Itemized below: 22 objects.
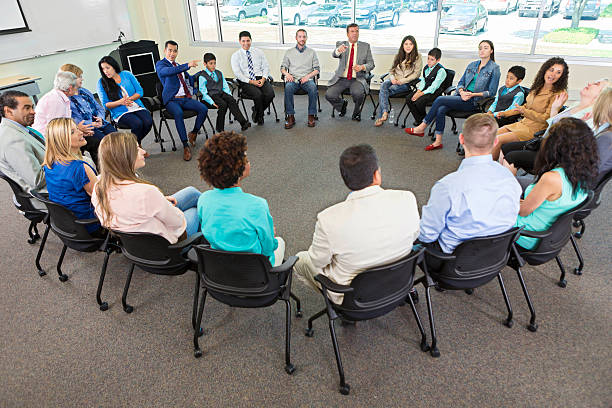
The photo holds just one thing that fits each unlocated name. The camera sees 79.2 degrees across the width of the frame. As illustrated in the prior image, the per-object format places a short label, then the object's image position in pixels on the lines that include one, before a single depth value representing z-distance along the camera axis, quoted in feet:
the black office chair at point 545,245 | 6.95
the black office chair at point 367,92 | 19.02
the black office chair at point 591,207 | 8.07
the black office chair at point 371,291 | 5.76
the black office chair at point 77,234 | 7.90
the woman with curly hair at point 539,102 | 12.03
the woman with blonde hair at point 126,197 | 6.99
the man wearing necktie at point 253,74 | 18.57
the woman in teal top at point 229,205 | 6.24
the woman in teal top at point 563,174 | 6.86
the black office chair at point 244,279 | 5.99
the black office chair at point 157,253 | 6.98
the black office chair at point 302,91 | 19.16
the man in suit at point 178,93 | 15.88
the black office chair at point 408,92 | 17.75
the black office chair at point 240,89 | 18.70
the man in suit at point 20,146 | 9.26
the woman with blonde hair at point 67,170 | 8.07
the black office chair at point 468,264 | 6.44
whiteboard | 19.45
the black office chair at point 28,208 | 9.11
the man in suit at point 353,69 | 18.62
